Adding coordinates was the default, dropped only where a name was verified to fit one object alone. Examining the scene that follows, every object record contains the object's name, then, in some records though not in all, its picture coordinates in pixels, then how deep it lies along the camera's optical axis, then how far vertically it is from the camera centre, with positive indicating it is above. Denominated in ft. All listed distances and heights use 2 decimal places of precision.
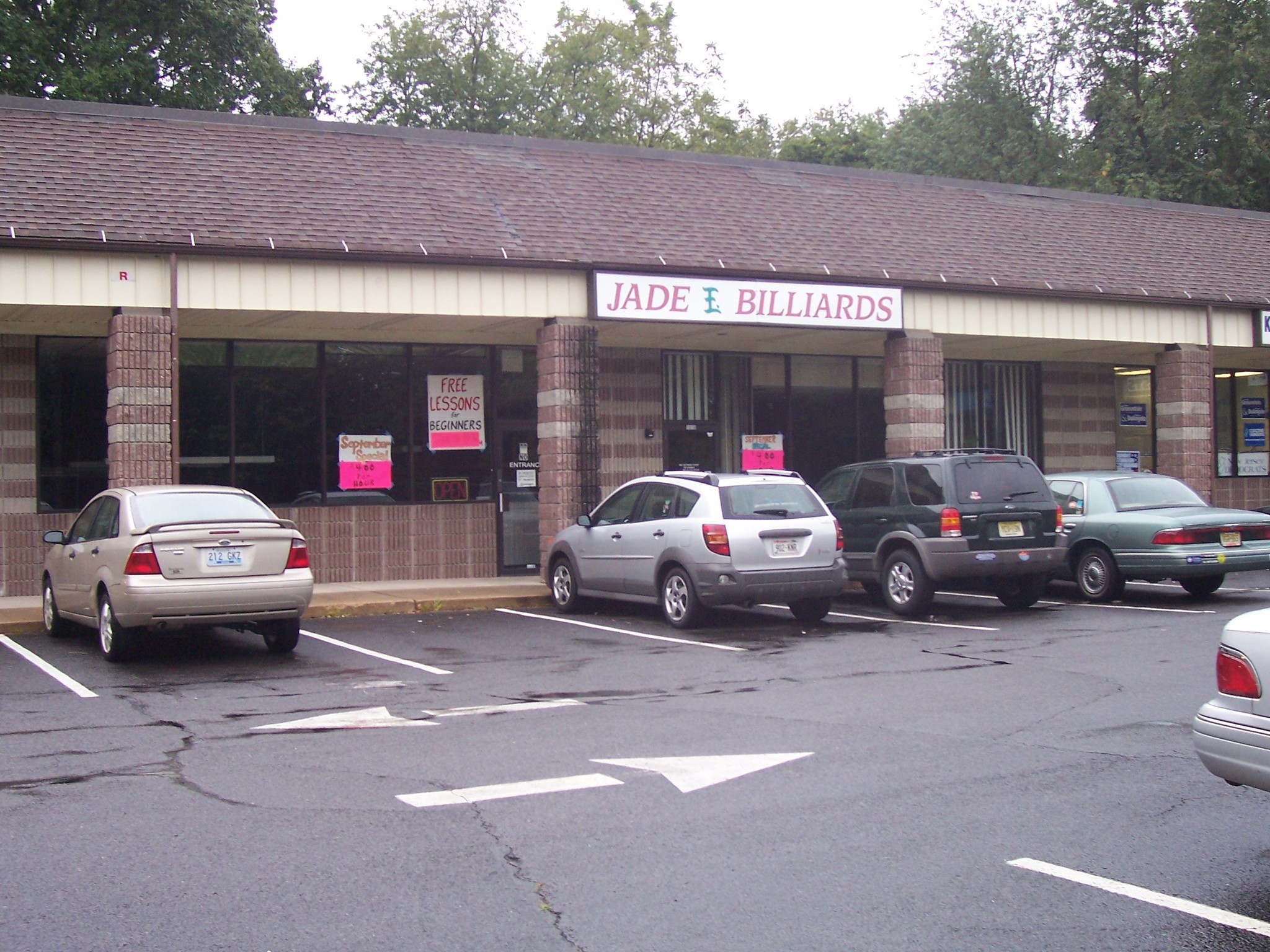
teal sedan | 48.38 -2.74
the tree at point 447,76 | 158.51 +48.92
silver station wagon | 42.91 -2.63
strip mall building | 49.08 +6.44
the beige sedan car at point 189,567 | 35.19 -2.52
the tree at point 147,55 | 96.12 +33.17
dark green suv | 46.65 -2.31
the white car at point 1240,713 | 16.52 -3.30
